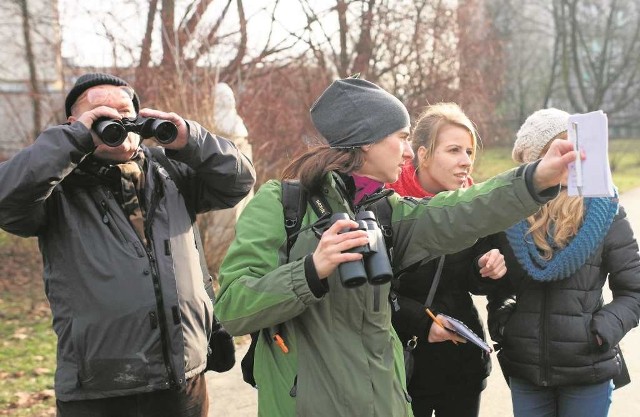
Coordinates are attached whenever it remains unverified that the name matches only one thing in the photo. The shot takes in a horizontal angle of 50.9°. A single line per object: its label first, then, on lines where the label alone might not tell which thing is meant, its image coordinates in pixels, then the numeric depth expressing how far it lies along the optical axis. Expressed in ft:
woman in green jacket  6.89
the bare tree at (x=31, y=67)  29.53
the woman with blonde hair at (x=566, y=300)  9.85
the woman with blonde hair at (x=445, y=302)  10.25
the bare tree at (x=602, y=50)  106.83
